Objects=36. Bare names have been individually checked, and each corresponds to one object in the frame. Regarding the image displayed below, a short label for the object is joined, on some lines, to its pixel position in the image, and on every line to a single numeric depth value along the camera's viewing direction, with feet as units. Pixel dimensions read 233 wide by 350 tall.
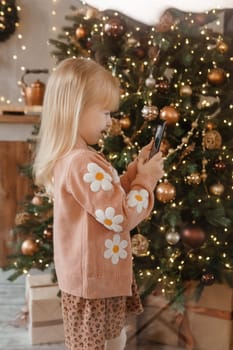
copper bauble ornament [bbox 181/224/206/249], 5.26
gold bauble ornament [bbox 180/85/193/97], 5.25
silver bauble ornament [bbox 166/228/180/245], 5.23
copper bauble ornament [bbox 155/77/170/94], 5.30
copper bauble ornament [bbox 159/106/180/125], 5.09
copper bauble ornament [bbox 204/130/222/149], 5.26
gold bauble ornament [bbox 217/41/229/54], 5.46
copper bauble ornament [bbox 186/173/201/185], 5.24
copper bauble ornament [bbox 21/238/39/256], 5.93
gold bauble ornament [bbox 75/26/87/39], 5.90
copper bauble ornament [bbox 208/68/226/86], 5.40
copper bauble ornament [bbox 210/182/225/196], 5.39
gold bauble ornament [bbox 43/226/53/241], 5.87
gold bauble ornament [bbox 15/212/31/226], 6.23
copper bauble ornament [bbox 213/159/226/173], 5.41
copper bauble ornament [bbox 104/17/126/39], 5.36
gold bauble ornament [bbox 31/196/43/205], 6.10
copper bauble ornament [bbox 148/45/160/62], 5.43
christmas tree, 5.25
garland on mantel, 7.72
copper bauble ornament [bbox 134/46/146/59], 5.52
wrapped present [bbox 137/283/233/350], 5.65
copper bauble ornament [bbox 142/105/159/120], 5.08
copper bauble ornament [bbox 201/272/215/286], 5.40
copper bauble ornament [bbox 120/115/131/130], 5.44
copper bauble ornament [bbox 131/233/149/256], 5.17
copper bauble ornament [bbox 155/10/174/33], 5.23
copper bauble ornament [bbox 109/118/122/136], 5.33
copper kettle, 7.56
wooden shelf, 8.00
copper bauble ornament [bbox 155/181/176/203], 5.07
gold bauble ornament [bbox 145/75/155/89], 5.19
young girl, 3.29
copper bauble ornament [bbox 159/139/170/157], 5.31
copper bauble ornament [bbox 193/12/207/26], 5.44
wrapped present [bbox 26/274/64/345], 5.88
